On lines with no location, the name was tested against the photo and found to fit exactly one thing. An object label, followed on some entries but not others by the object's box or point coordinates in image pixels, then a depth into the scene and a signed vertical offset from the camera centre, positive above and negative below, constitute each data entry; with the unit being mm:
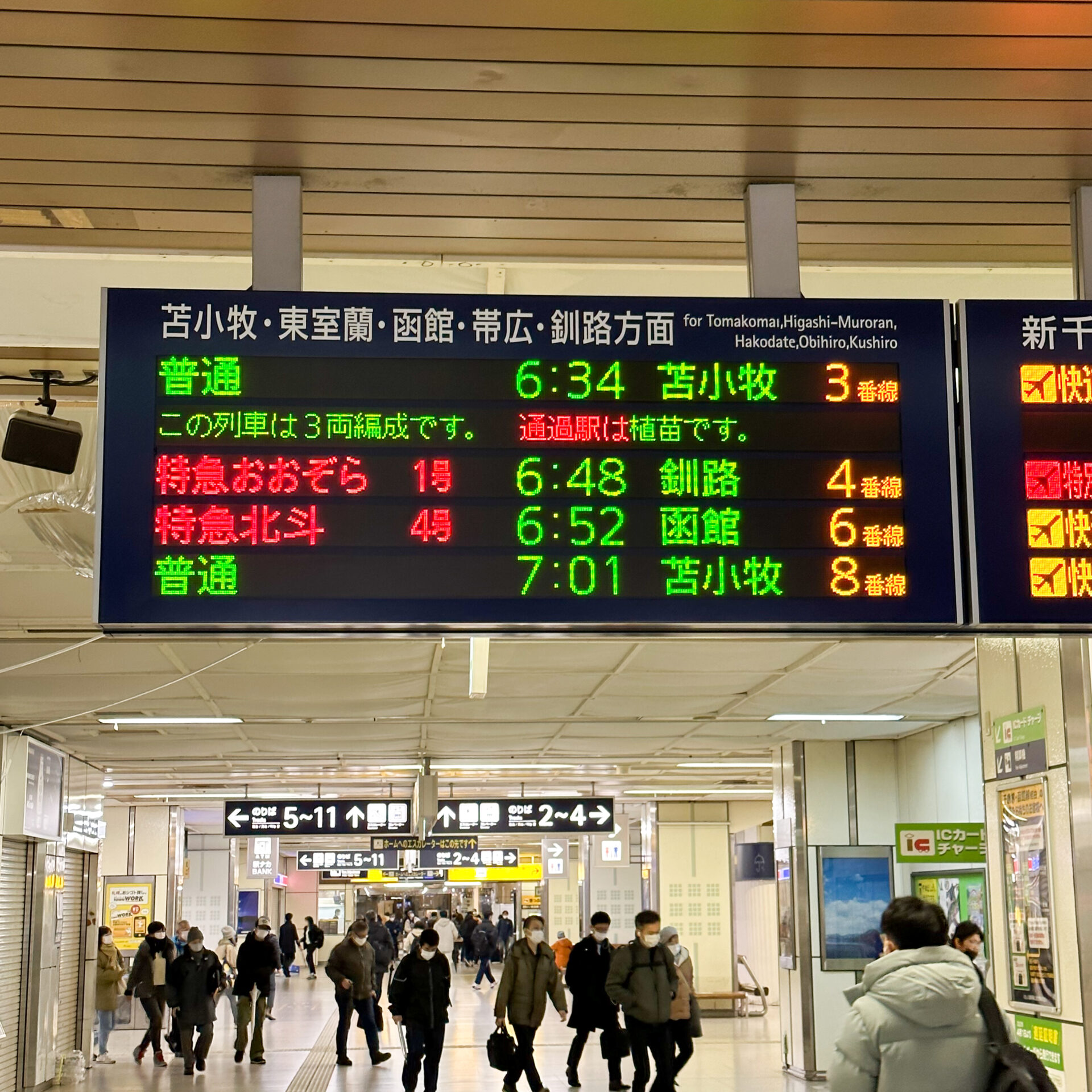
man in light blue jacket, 3963 -638
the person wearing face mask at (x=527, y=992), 11602 -1557
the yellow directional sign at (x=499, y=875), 33125 -1863
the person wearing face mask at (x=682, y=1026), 11234 -1825
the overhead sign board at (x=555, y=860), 28609 -1238
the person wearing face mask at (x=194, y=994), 14891 -2003
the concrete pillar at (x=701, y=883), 22484 -1394
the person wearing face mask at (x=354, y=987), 14914 -1934
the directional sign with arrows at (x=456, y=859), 23844 -1009
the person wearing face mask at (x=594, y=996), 12641 -1723
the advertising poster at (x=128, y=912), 22938 -1727
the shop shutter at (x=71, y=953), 15250 -1615
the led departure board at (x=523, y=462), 3621 +863
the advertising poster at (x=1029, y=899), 7426 -557
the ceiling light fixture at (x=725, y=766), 19234 +398
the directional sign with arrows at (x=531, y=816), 17906 -220
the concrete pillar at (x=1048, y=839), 7082 -241
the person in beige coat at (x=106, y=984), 16188 -2024
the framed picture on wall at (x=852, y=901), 14484 -1068
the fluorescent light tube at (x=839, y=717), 13570 +731
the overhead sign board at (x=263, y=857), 30016 -1238
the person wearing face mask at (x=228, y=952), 19969 -2109
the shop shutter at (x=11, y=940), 12789 -1227
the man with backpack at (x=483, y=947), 30062 -3175
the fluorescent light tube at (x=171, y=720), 13406 +771
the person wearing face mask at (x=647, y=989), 10719 -1426
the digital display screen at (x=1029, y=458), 3729 +881
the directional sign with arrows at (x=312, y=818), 18031 -226
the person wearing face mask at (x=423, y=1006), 11297 -1610
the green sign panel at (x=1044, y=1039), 7195 -1257
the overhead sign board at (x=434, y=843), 21922 -693
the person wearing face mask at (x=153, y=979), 15812 -1948
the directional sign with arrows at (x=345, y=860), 24517 -1086
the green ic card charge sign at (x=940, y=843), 11609 -395
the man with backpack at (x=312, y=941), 35469 -3489
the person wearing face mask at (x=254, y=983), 15648 -1988
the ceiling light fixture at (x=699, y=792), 22734 +65
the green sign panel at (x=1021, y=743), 7602 +267
